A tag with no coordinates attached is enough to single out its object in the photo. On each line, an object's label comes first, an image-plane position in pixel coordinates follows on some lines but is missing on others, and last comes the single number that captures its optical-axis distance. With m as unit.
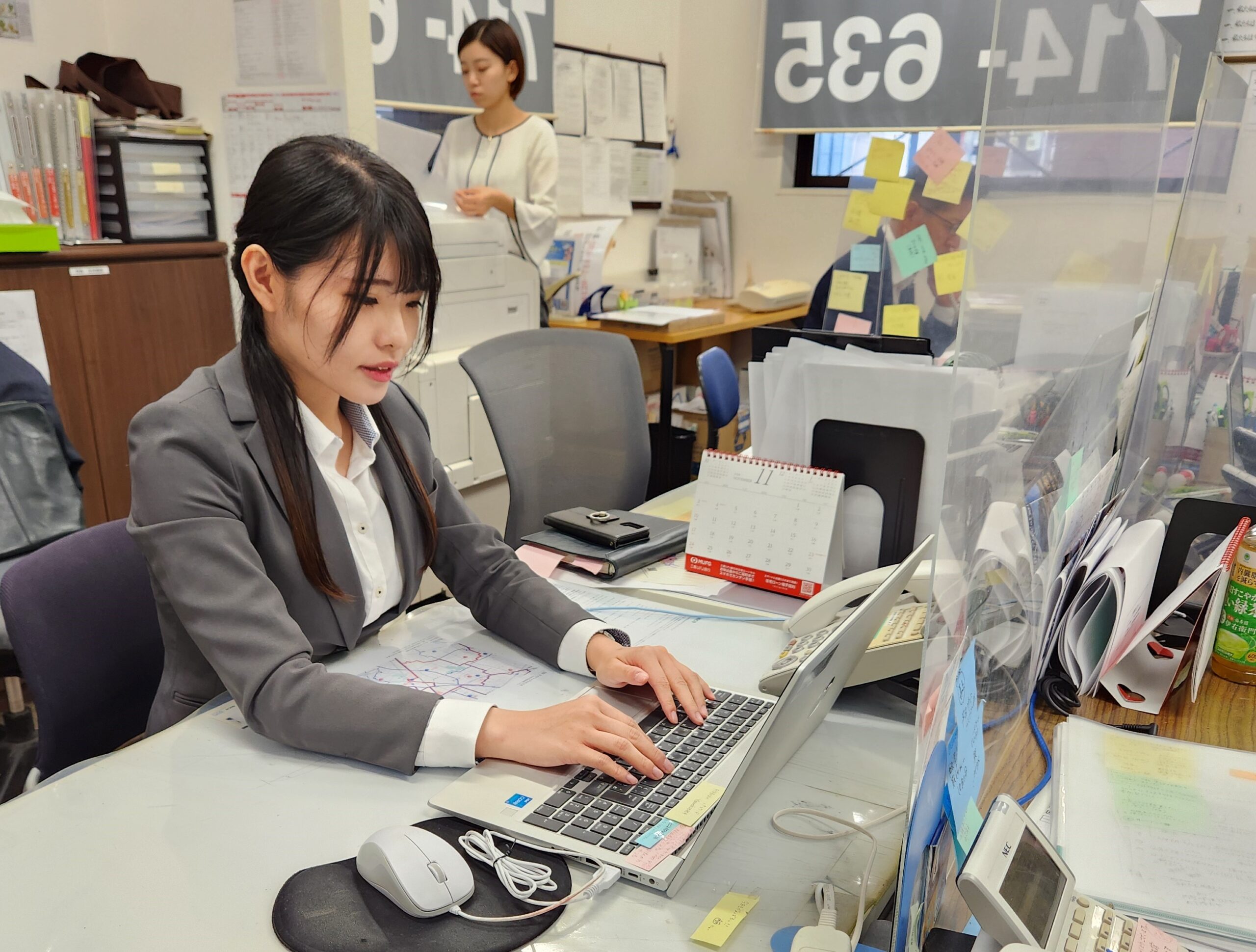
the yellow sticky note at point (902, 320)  2.83
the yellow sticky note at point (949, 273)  2.74
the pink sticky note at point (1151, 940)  0.68
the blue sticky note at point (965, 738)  0.70
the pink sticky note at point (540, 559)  1.50
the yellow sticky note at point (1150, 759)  1.01
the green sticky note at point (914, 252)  2.80
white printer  2.77
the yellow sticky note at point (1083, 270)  1.07
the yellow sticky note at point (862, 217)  2.89
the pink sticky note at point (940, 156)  2.71
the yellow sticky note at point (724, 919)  0.73
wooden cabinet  2.37
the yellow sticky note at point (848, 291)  3.00
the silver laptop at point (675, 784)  0.79
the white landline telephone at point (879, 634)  1.09
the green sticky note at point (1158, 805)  0.92
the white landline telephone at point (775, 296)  4.25
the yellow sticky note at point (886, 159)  2.75
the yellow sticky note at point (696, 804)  0.85
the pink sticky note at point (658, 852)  0.79
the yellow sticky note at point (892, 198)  2.79
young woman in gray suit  0.95
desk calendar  1.38
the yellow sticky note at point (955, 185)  2.70
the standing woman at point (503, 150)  3.01
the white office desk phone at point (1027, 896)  0.63
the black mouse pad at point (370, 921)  0.71
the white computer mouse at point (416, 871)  0.73
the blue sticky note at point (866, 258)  2.93
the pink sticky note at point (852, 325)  2.99
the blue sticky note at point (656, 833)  0.82
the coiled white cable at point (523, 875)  0.76
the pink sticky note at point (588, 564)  1.49
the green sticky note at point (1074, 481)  1.18
